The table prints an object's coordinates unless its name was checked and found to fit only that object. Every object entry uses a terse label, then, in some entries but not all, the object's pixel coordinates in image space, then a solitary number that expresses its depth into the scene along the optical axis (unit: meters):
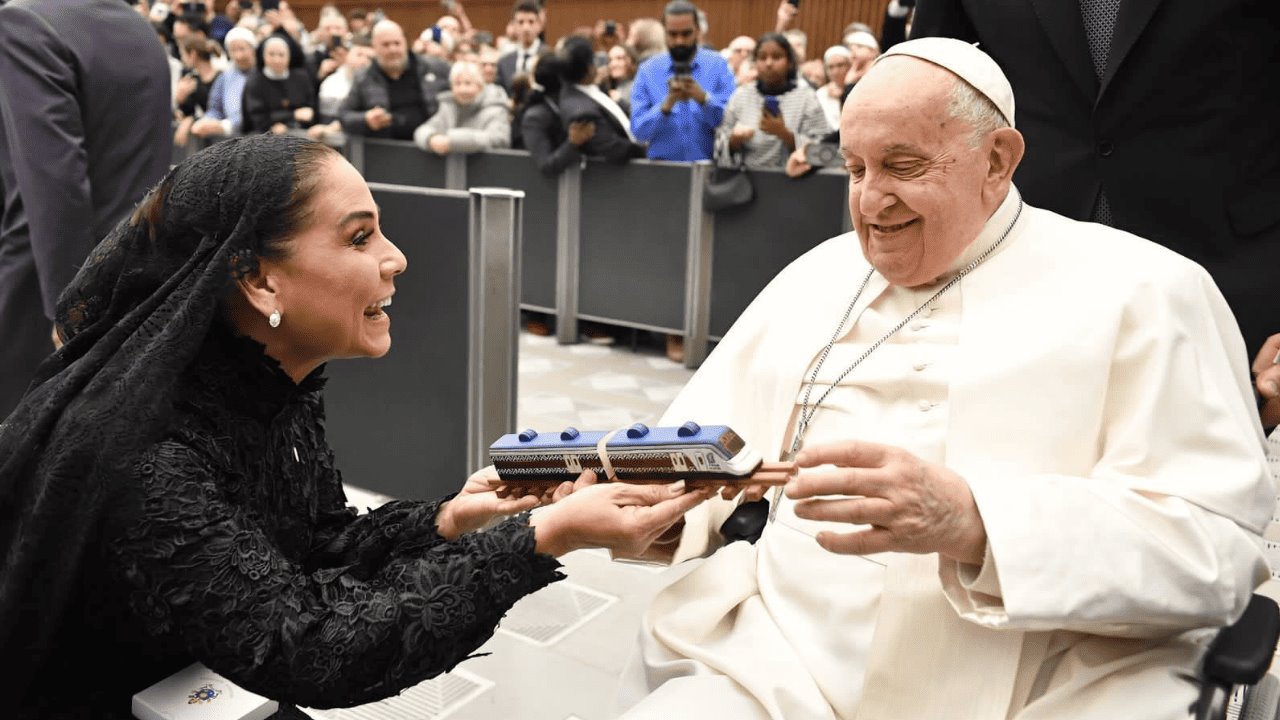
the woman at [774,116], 7.05
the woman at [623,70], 9.79
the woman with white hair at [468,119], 8.43
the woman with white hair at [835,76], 8.39
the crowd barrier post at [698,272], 7.30
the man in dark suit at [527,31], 9.88
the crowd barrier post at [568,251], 8.00
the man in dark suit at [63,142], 3.49
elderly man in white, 1.63
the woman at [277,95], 9.48
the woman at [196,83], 10.84
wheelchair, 1.62
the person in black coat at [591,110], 7.69
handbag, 7.04
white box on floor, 1.53
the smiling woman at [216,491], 1.48
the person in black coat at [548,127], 7.88
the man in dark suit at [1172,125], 2.30
